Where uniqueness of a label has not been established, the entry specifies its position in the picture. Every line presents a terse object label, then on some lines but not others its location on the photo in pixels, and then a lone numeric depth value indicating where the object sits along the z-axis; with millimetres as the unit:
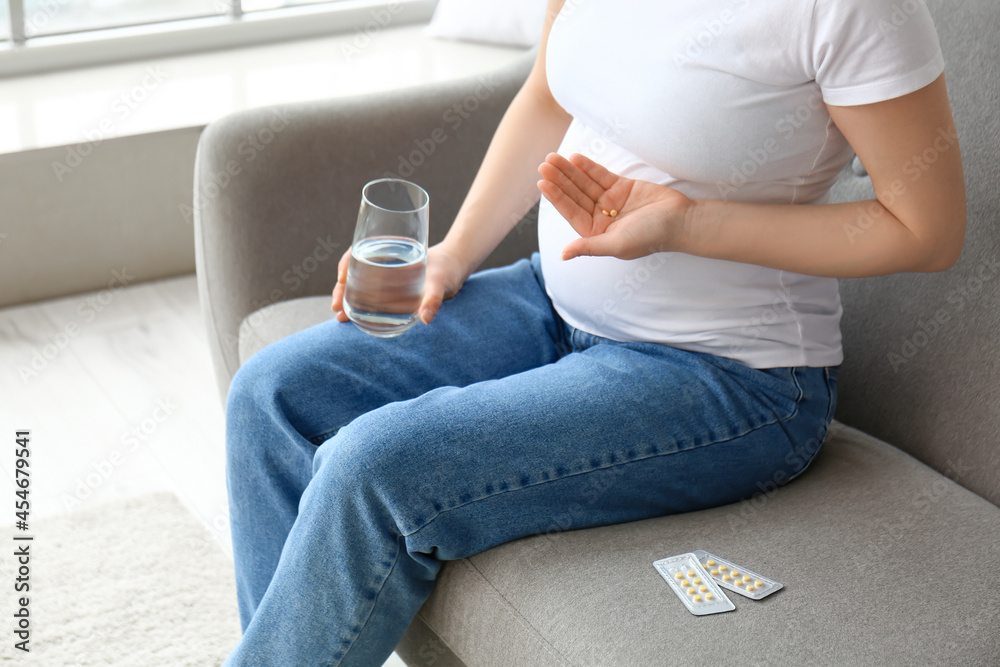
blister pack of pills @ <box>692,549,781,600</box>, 2087
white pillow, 3829
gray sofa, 2057
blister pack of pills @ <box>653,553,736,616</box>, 2068
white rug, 2474
